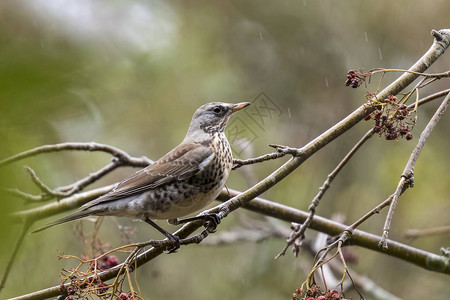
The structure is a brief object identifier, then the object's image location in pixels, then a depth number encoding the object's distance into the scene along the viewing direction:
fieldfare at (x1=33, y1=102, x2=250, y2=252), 7.09
